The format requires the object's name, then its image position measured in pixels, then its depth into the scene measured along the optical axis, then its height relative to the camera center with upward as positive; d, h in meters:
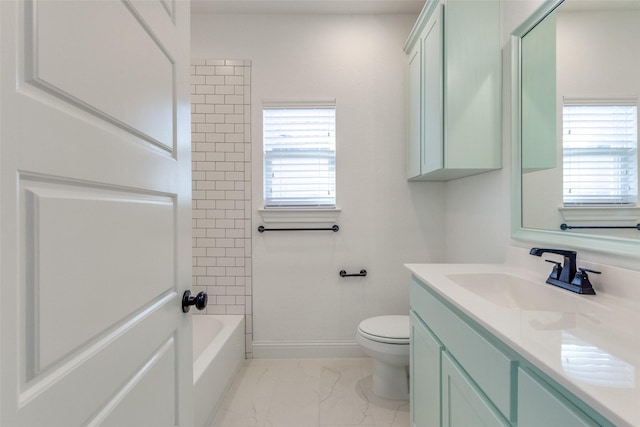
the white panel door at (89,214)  0.43 -0.01
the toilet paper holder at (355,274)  2.43 -0.48
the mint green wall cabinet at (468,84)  1.69 +0.68
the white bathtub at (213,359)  1.63 -0.91
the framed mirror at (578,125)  1.04 +0.34
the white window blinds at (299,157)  2.45 +0.42
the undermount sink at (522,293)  1.05 -0.31
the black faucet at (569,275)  1.08 -0.23
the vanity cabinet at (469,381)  0.63 -0.45
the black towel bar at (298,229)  2.43 -0.14
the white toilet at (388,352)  1.84 -0.82
